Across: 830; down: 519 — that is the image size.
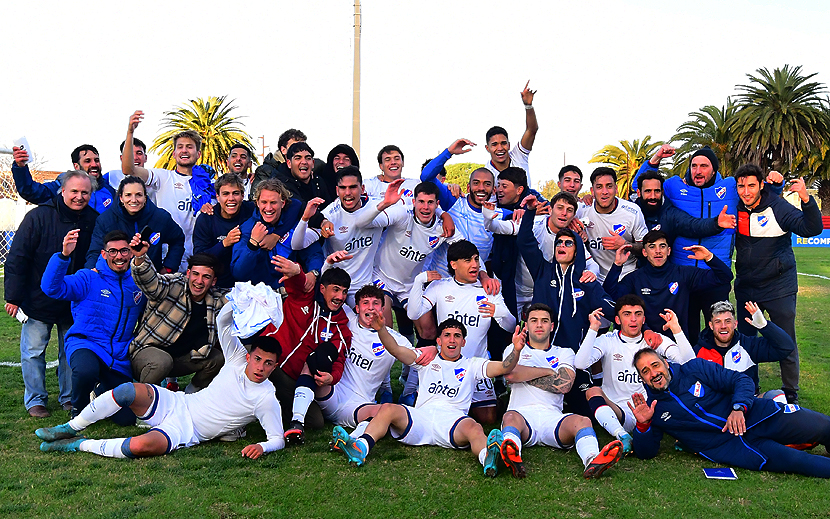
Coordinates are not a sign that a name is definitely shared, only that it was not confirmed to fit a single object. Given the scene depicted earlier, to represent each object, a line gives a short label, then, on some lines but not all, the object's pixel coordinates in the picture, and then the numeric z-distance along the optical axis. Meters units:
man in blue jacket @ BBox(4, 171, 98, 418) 5.86
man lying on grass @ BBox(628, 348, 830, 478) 4.71
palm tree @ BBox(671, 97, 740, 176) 40.31
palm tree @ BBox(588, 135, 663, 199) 47.81
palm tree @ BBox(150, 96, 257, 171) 37.84
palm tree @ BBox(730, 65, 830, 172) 37.78
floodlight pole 15.51
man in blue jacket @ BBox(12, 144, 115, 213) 6.24
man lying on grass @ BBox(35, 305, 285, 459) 4.91
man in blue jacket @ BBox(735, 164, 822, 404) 6.22
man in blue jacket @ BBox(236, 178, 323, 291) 5.67
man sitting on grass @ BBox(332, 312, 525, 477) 4.94
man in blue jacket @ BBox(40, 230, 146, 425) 5.44
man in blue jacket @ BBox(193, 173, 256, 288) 6.04
